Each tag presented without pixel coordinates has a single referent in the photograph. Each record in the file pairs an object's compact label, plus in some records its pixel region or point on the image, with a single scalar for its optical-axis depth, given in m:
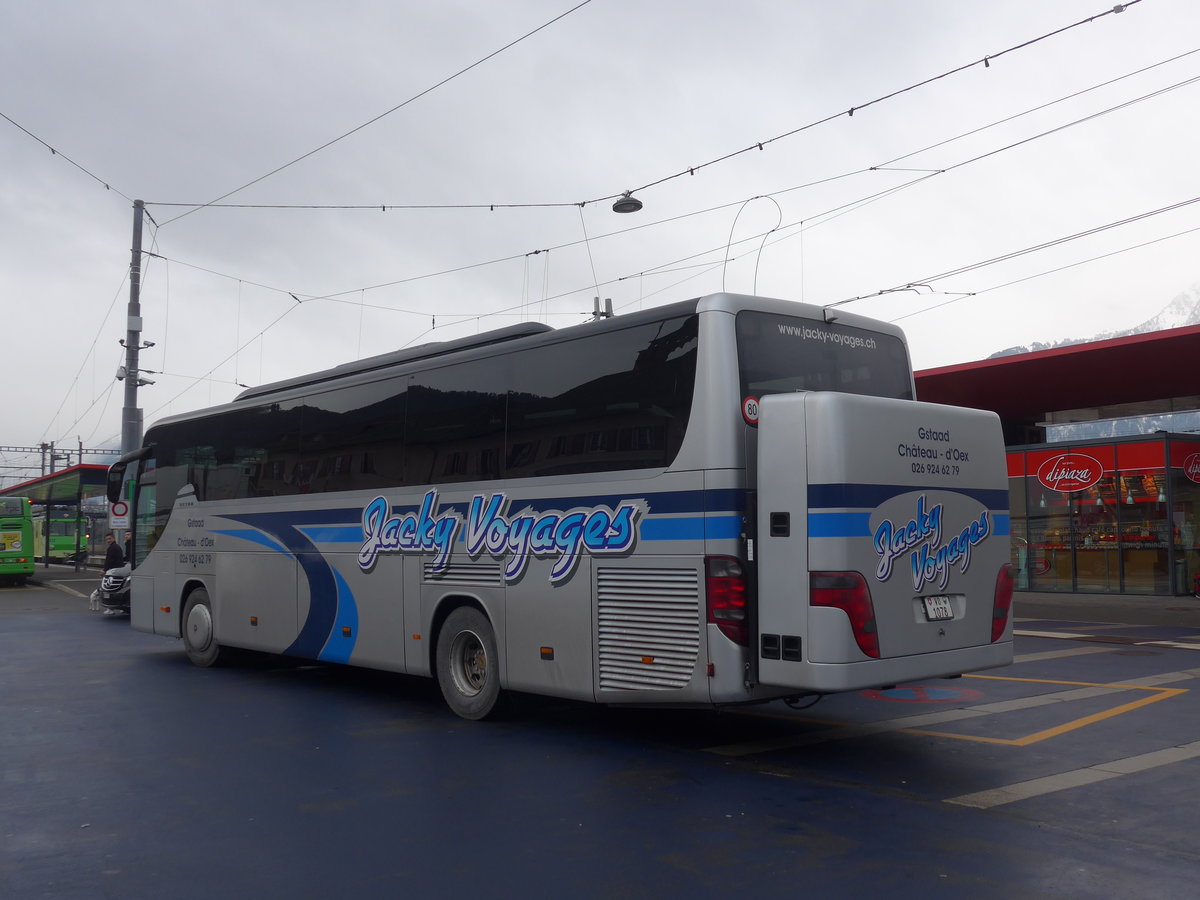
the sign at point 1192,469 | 23.56
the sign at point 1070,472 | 24.59
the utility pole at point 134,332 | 24.89
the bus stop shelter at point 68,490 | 40.28
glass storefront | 23.53
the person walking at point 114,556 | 26.48
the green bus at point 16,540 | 35.06
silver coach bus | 7.36
